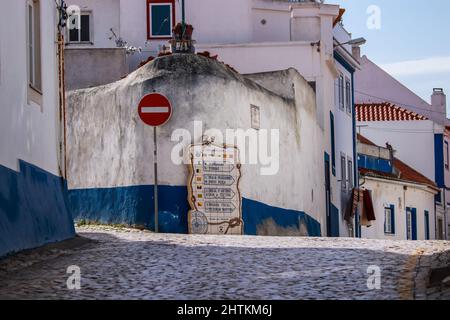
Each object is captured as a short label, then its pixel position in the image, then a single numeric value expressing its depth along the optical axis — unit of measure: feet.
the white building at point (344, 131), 136.98
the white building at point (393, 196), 163.43
